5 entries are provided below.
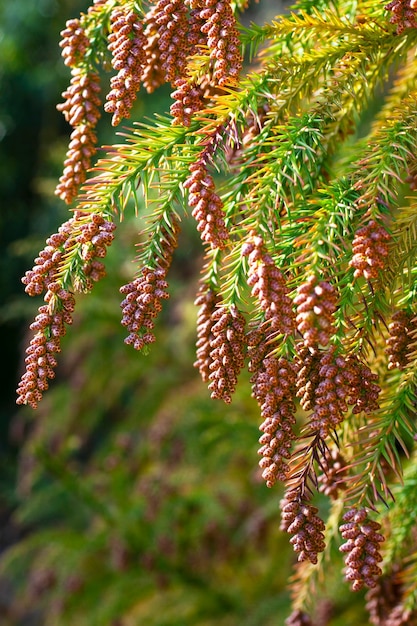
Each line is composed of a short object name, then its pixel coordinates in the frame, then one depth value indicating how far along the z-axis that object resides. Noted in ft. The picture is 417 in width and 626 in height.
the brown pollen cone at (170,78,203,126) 1.92
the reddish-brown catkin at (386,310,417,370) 1.94
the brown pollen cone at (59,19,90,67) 2.04
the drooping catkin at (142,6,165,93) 1.96
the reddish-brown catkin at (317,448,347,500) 2.08
